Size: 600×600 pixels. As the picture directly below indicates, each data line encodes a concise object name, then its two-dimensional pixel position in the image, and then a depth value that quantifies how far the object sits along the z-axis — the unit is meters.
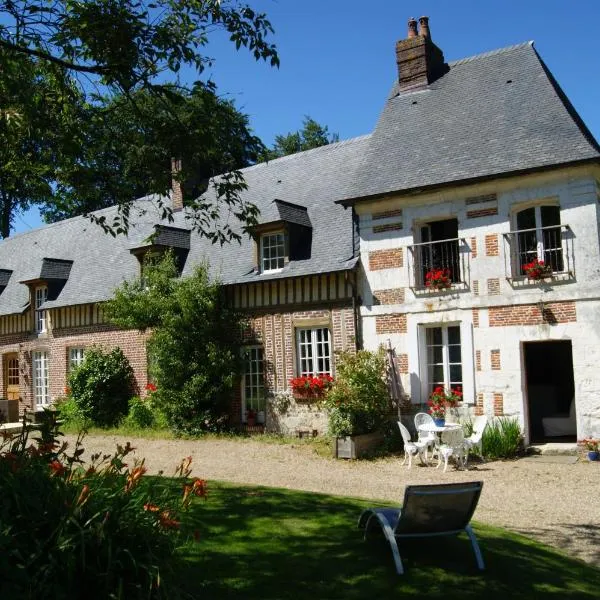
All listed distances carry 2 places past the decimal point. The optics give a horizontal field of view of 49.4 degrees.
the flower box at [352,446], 11.43
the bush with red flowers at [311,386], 13.42
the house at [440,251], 11.23
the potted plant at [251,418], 14.61
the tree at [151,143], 7.65
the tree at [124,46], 6.79
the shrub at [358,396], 11.62
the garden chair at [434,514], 5.09
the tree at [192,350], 14.35
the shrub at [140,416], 16.03
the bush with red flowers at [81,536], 3.27
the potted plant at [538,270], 11.23
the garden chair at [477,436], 10.51
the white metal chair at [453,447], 10.10
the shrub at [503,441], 10.90
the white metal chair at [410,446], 10.62
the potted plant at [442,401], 11.93
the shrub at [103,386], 16.94
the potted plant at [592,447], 10.45
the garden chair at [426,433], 10.70
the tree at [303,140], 30.88
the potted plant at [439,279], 12.16
